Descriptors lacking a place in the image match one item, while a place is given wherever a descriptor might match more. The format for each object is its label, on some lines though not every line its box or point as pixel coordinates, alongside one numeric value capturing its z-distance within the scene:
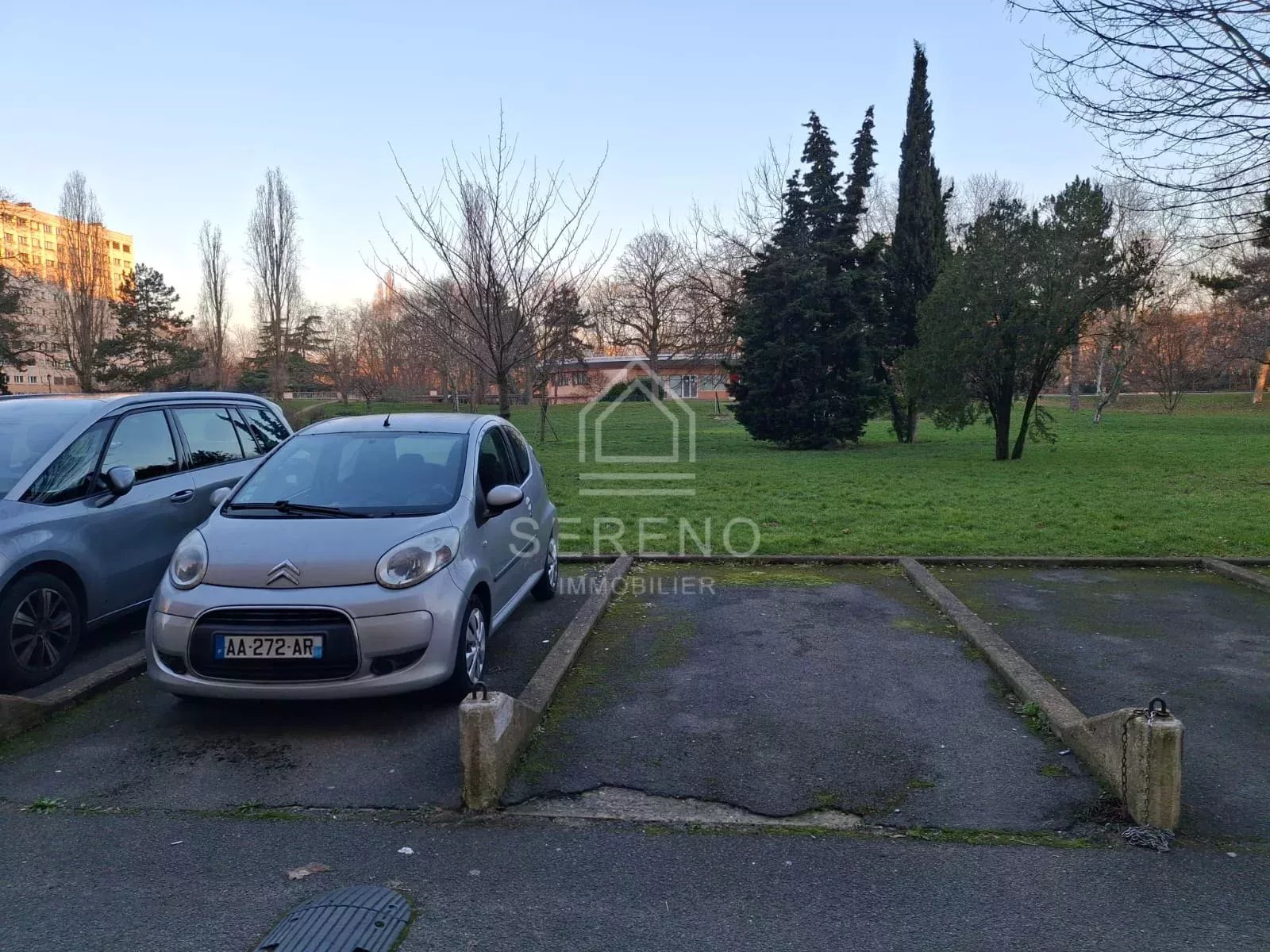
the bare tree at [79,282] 48.09
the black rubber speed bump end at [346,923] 2.93
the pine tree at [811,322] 26.95
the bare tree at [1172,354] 49.06
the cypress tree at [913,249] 29.41
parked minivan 5.34
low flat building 54.97
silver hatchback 4.62
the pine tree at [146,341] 48.66
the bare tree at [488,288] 13.77
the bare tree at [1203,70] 6.94
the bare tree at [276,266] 50.12
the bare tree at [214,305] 52.84
